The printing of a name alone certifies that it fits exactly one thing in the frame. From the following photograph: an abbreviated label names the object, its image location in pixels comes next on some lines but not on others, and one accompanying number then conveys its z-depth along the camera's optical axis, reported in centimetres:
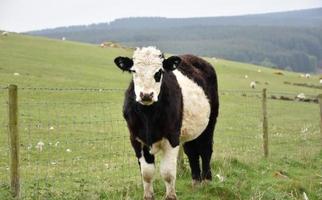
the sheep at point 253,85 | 4618
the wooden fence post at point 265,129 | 1536
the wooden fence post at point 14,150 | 904
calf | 835
